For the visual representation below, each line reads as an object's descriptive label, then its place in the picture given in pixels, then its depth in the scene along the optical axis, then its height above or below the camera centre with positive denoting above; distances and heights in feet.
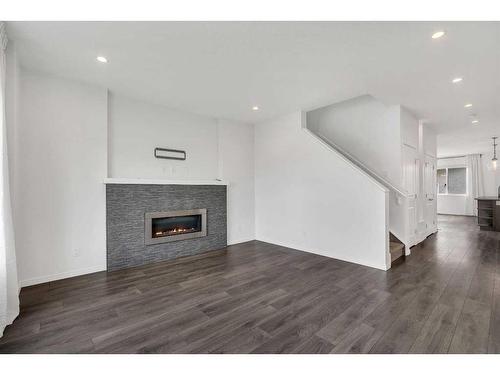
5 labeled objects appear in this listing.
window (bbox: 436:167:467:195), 32.83 +1.11
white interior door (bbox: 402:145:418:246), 14.42 +0.33
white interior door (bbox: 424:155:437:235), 18.31 -0.49
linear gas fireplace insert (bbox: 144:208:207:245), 12.60 -2.13
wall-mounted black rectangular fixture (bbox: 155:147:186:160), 13.83 +2.24
